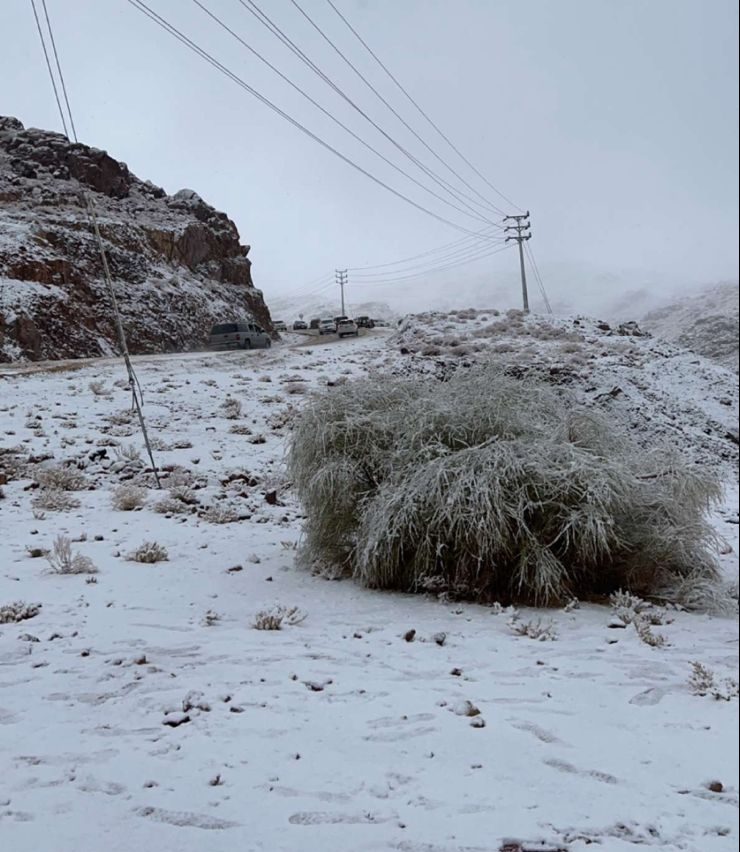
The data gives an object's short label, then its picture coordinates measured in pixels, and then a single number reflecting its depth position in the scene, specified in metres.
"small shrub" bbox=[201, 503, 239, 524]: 5.82
